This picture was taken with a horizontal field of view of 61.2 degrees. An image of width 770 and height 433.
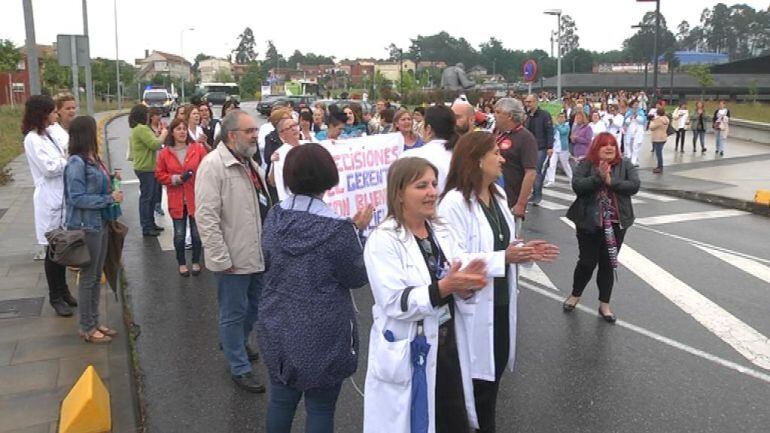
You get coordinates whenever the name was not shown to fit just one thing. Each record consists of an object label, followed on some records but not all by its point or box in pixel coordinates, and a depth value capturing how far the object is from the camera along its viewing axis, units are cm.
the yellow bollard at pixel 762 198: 1198
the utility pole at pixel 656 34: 2500
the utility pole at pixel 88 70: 1200
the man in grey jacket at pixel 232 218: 432
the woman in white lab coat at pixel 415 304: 280
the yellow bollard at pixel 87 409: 381
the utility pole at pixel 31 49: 901
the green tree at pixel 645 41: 12081
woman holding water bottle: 513
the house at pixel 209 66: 15362
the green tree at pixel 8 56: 4013
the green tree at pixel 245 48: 17488
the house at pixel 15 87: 5003
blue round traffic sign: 2070
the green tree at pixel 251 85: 9138
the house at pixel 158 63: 13800
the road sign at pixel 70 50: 1114
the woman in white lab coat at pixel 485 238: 349
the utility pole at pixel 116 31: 4503
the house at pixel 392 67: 16004
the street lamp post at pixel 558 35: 2514
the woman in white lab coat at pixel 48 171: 600
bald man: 627
